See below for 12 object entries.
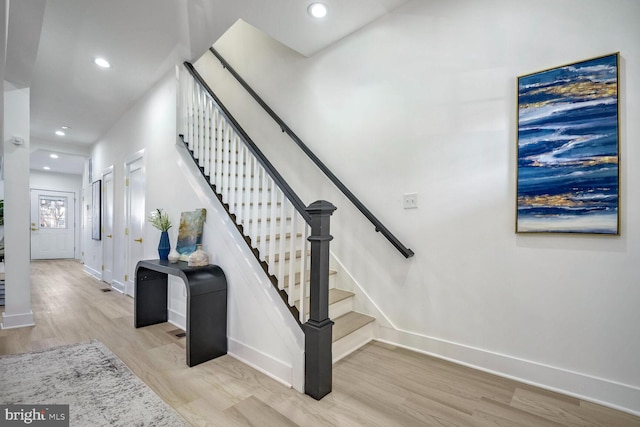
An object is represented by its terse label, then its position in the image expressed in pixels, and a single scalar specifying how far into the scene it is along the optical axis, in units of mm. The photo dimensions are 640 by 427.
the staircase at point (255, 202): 2033
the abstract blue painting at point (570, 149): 1701
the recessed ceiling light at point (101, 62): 3227
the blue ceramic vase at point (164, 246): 3148
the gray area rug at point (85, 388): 1604
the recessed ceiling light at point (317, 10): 2445
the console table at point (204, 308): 2240
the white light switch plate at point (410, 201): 2443
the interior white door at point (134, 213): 4145
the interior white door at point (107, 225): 5277
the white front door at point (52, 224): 8867
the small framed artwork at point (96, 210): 5853
